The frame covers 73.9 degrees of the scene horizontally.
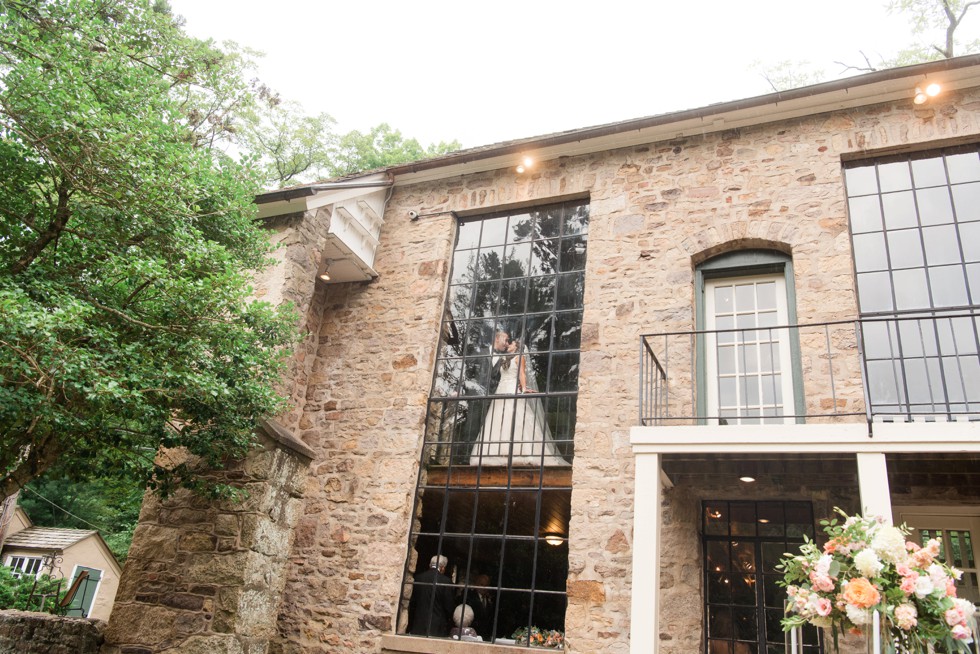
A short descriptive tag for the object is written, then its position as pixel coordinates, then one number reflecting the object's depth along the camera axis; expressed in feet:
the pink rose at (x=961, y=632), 11.73
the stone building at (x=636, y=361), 18.21
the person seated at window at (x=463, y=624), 21.21
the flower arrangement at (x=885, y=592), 12.03
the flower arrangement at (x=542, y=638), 20.27
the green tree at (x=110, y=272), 14.05
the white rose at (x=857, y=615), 12.14
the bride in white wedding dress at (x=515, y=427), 22.45
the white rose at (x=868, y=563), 12.28
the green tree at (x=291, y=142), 51.34
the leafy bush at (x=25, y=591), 35.58
